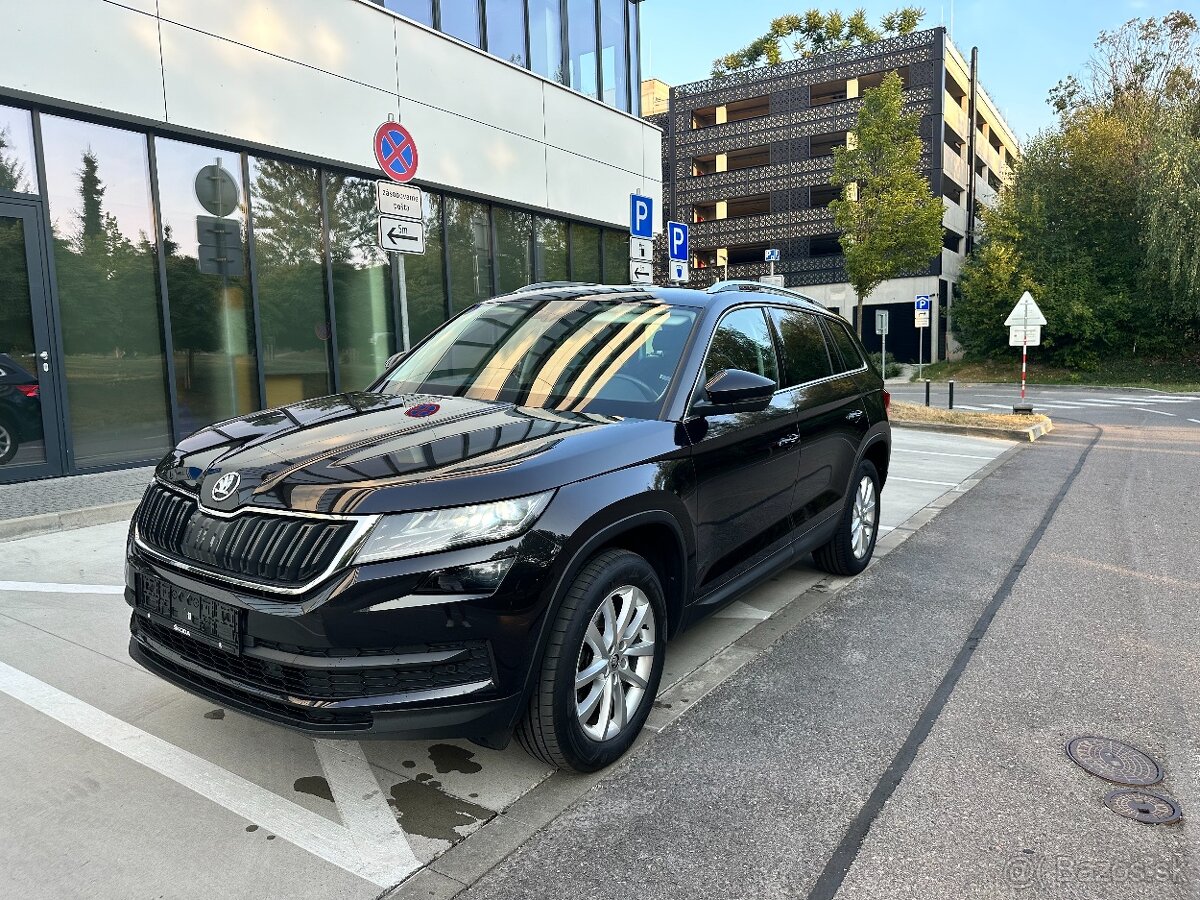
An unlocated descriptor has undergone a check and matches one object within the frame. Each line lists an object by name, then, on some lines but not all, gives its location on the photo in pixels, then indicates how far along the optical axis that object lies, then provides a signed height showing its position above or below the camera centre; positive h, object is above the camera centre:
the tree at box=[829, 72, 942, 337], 22.81 +4.07
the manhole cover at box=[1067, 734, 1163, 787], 2.93 -1.57
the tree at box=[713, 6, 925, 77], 50.19 +19.65
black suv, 2.40 -0.58
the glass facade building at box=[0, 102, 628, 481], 8.29 +0.90
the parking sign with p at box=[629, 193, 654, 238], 10.37 +1.72
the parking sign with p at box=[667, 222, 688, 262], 11.38 +1.51
